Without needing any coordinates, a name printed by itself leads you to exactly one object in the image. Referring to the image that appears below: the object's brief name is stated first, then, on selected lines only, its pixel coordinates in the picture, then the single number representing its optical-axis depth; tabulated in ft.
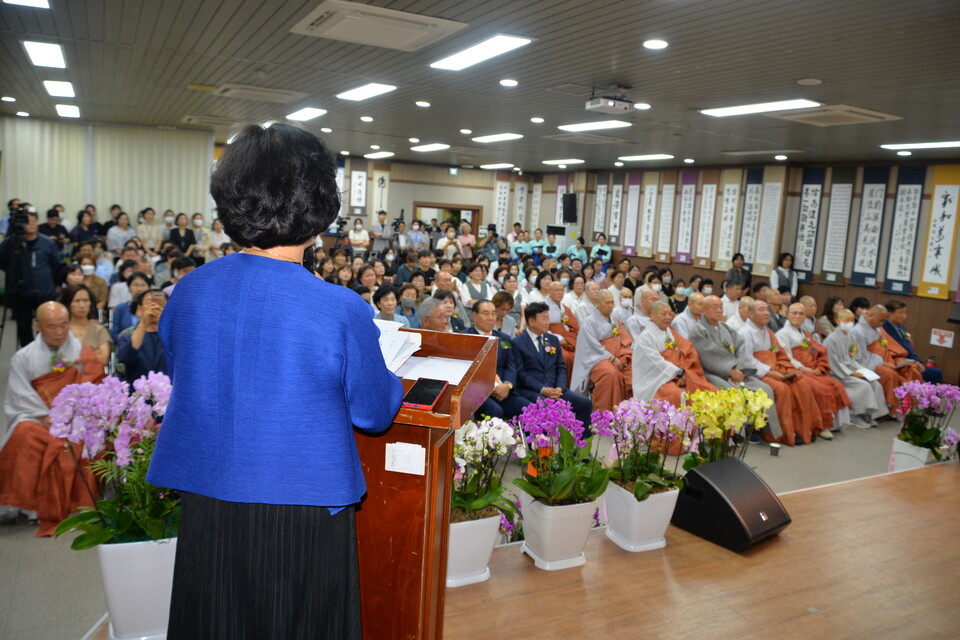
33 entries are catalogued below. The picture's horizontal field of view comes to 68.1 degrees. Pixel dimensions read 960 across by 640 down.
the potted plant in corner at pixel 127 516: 6.12
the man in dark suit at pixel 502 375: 16.22
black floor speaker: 9.18
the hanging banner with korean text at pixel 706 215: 42.68
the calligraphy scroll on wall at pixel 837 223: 35.65
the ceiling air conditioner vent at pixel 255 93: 24.70
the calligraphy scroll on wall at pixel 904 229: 32.63
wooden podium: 4.93
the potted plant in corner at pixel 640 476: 8.92
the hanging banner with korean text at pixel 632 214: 48.26
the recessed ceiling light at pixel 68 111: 32.09
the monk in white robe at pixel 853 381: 22.79
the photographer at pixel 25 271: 22.53
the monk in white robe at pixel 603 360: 20.70
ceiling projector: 20.07
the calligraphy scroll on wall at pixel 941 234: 31.30
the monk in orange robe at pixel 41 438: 11.71
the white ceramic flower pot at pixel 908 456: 14.35
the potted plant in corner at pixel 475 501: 7.55
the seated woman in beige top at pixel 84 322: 14.07
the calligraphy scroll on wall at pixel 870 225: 34.17
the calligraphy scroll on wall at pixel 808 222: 37.04
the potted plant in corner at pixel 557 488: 8.18
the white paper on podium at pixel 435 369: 5.58
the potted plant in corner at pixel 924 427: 14.20
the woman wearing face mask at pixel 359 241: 44.62
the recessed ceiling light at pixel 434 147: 41.64
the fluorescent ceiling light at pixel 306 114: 29.51
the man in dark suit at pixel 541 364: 17.24
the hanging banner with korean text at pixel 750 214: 39.65
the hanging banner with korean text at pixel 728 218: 41.06
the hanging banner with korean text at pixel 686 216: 43.98
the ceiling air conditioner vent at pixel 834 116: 21.30
